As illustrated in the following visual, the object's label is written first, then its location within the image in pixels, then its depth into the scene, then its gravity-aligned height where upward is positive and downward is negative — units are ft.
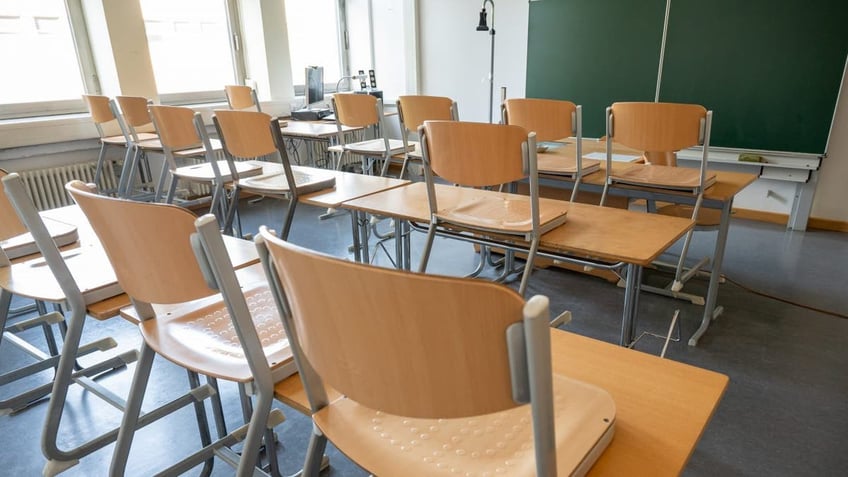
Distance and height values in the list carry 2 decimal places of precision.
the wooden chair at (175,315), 3.15 -1.82
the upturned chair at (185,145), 9.34 -1.64
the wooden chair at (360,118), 12.90 -1.39
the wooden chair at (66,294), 4.25 -2.02
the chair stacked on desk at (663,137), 7.43 -1.17
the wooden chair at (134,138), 13.24 -1.97
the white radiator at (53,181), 13.65 -2.92
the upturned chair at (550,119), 8.32 -1.00
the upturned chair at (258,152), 8.13 -1.45
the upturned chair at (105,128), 13.80 -1.73
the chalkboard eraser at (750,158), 13.30 -2.54
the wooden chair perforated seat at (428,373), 1.81 -1.17
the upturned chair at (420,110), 11.00 -1.05
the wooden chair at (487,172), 5.92 -1.32
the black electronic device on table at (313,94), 17.75 -1.13
